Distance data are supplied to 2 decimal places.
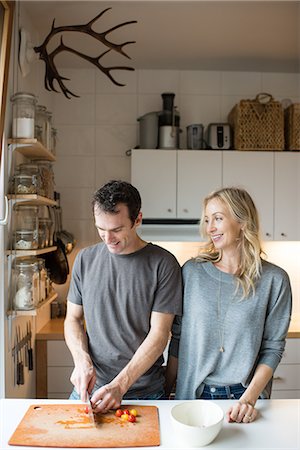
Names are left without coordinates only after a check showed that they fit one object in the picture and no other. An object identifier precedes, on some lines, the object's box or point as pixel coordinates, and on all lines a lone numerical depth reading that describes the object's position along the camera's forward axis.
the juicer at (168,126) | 3.43
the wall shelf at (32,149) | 2.37
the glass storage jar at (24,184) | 2.38
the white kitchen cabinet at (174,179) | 3.41
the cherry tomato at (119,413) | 1.45
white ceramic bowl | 1.28
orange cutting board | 1.29
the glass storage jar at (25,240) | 2.40
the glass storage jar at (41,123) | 2.62
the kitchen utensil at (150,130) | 3.46
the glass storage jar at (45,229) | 2.61
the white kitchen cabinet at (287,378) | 3.21
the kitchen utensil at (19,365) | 2.54
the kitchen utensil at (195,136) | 3.48
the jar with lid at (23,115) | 2.41
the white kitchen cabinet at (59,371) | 3.07
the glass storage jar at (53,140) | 2.92
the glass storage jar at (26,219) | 2.46
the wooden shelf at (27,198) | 2.32
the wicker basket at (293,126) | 3.41
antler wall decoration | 2.25
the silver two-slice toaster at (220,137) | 3.46
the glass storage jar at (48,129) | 2.72
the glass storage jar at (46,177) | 2.63
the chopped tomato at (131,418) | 1.42
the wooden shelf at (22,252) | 2.35
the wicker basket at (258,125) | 3.38
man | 1.65
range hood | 3.36
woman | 1.66
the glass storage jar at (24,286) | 2.39
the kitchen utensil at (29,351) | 2.80
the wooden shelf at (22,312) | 2.35
